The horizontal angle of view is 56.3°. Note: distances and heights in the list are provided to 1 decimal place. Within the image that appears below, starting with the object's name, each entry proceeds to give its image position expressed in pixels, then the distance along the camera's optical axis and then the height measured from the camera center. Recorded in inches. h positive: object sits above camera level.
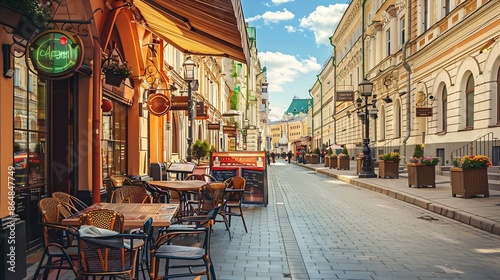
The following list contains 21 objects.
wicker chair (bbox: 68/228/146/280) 146.6 -34.9
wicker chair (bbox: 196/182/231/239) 315.3 -33.8
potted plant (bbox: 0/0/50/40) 182.1 +55.1
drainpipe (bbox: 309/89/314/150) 3358.8 +260.7
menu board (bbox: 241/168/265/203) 461.1 -36.9
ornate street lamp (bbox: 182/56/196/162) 589.1 +93.4
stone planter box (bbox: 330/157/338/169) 1380.4 -42.8
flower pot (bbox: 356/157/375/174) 981.8 -35.3
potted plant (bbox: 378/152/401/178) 852.0 -34.2
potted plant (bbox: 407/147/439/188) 622.5 -33.3
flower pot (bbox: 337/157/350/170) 1239.7 -41.4
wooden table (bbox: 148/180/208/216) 327.6 -27.5
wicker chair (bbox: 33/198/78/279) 168.1 -31.2
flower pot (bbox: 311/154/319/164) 1845.5 -45.0
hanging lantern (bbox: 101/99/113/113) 368.8 +33.6
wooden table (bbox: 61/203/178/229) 187.3 -29.3
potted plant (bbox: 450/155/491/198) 473.1 -29.9
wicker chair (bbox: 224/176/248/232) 376.7 -34.0
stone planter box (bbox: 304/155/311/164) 1981.8 -44.8
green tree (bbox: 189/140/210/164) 780.6 -3.3
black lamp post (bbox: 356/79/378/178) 880.9 -23.4
